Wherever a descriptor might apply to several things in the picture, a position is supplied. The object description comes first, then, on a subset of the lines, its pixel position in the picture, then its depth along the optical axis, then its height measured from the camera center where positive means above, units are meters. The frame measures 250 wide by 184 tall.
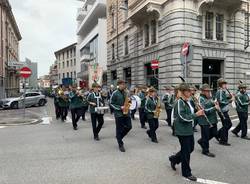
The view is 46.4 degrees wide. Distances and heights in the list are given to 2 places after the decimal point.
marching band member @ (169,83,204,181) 5.20 -0.77
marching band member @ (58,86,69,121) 13.76 -0.87
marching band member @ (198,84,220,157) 6.93 -0.89
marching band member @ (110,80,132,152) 7.54 -0.75
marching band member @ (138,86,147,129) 11.53 -1.26
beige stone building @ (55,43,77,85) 79.69 +6.59
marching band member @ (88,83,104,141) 8.84 -0.82
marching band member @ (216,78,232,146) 8.25 -0.50
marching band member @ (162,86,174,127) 11.20 -0.66
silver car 24.61 -1.54
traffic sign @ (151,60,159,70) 18.55 +1.26
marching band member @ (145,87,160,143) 8.57 -0.84
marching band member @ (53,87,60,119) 14.71 -1.15
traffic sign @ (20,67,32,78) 15.49 +0.63
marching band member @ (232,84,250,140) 9.04 -0.73
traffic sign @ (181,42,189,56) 11.56 +1.37
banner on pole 23.30 +0.87
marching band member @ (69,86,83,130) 11.20 -0.79
